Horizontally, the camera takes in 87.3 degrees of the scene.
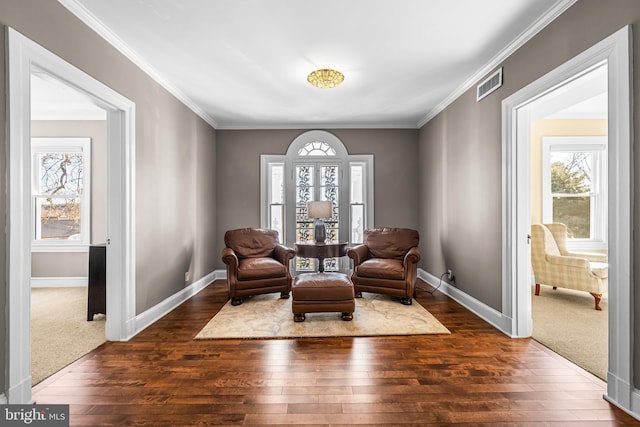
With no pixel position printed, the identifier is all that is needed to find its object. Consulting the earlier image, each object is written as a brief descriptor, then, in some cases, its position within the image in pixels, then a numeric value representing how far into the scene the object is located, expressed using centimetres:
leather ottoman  354
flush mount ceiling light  350
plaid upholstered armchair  396
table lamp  507
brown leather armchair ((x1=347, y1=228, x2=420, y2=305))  421
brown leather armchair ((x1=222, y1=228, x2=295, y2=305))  421
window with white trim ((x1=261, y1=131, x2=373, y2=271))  598
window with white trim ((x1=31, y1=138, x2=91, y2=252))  528
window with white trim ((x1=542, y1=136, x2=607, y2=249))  545
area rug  323
